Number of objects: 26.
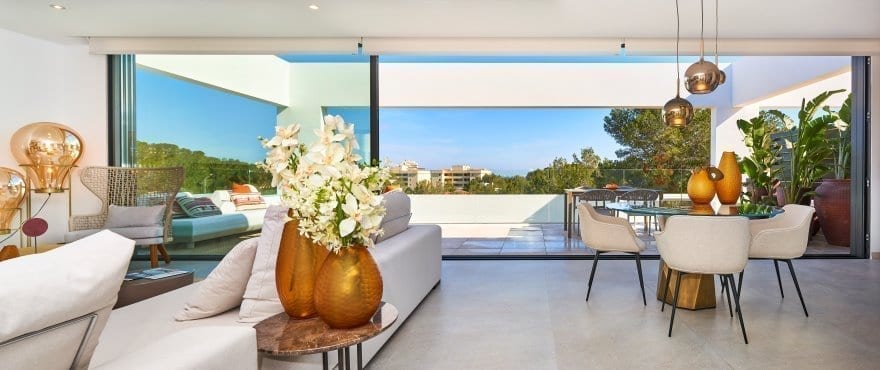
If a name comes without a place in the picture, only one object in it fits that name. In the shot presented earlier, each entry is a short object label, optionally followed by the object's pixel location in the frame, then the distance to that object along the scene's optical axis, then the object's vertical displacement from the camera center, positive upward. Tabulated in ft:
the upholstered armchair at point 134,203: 14.90 -0.79
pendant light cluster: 10.16 +2.30
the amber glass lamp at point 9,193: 13.17 -0.38
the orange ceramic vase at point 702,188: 11.14 -0.14
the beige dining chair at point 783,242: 10.01 -1.33
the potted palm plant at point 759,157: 19.79 +1.12
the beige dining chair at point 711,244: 8.70 -1.20
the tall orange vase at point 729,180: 11.34 +0.06
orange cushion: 17.08 -0.27
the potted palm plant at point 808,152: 18.38 +1.25
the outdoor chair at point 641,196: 20.03 -0.62
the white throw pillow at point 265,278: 5.33 -1.16
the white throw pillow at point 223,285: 5.58 -1.29
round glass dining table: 10.29 -2.40
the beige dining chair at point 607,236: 10.91 -1.33
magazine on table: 8.11 -1.71
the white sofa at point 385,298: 5.08 -1.81
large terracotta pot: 18.53 -1.12
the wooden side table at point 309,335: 3.84 -1.41
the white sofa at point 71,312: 2.27 -0.70
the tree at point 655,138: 25.40 +2.52
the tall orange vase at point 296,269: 4.50 -0.88
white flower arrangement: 3.95 -0.05
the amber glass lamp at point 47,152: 14.01 +0.91
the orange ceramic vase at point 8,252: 10.32 -1.67
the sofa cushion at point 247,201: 16.75 -0.74
